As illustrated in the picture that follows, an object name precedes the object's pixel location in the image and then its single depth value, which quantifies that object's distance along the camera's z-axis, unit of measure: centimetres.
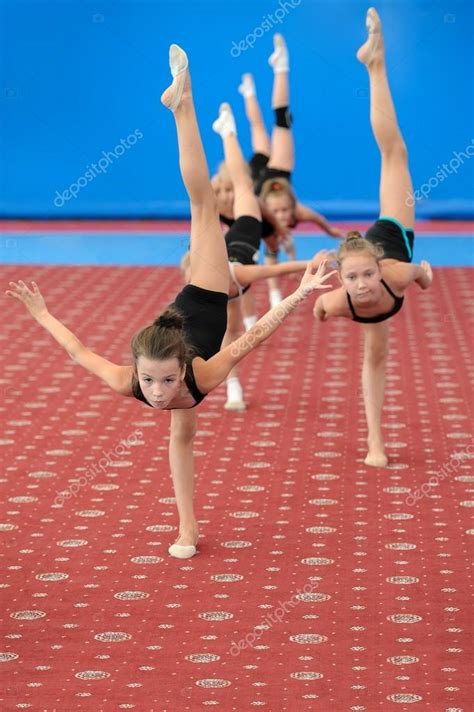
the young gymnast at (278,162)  1227
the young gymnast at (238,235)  931
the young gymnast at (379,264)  782
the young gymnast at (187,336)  616
